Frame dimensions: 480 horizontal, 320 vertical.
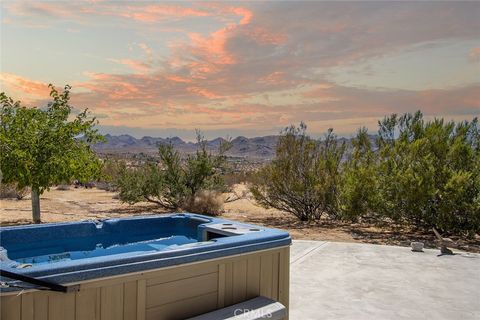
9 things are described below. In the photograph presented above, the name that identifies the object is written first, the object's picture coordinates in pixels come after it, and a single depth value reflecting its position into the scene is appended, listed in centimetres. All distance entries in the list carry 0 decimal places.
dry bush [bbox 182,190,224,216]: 1259
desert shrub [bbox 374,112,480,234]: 880
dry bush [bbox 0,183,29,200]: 1578
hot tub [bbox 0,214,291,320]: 282
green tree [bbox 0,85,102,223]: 886
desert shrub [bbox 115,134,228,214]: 1320
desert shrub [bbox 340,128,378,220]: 978
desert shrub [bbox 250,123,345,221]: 1132
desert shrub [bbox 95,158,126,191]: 1973
